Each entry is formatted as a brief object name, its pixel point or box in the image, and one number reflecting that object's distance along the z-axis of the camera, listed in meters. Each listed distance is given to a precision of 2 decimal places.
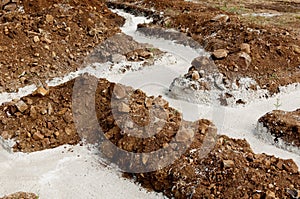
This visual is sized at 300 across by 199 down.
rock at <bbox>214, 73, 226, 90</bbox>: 10.25
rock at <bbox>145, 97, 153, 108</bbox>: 8.27
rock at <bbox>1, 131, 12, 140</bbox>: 8.00
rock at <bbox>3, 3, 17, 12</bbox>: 14.12
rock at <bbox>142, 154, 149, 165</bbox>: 7.11
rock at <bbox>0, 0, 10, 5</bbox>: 14.25
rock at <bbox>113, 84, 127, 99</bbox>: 8.43
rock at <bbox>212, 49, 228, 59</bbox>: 10.94
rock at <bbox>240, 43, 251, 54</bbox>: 11.25
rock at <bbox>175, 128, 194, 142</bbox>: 7.28
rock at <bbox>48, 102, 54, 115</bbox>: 8.31
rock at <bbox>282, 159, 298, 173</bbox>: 6.75
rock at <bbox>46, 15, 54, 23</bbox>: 12.46
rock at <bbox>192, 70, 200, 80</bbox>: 10.34
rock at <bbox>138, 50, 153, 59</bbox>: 12.23
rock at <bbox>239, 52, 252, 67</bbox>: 10.85
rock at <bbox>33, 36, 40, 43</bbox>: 11.66
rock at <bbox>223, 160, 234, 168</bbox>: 6.61
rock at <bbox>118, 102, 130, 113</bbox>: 8.02
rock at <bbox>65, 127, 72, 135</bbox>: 8.22
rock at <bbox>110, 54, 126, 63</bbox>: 11.78
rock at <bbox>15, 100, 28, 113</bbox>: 8.18
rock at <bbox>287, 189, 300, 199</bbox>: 6.06
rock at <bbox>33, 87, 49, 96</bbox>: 8.55
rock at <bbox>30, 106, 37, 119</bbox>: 8.09
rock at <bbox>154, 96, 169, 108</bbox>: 8.36
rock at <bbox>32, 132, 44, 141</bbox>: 7.97
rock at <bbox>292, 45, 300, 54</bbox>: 11.70
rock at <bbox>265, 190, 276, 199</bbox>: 5.98
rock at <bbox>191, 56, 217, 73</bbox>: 10.58
